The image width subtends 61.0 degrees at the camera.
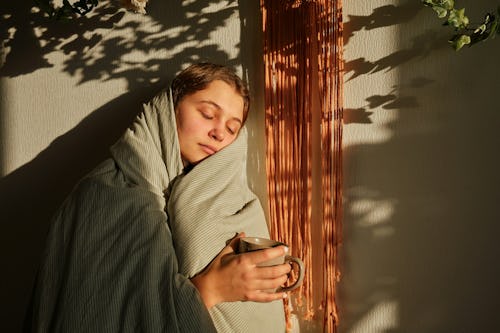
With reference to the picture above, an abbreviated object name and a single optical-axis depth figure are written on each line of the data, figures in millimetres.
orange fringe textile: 1157
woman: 890
